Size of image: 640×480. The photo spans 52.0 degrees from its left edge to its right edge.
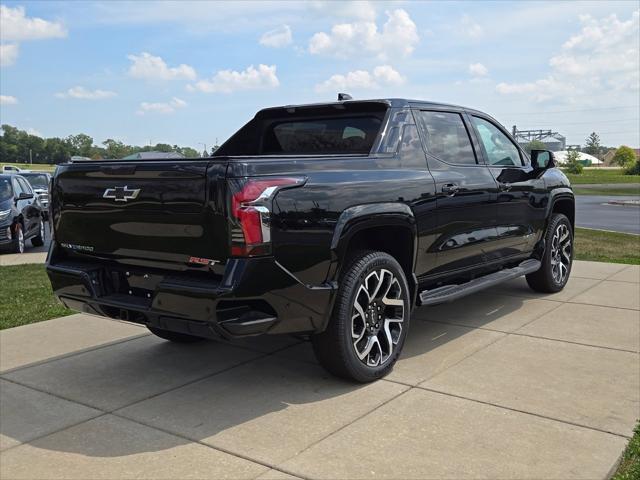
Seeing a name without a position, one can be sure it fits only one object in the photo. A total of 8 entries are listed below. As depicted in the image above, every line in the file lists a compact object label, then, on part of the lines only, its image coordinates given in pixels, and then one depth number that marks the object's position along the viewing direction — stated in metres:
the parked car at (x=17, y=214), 12.34
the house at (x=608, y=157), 181.56
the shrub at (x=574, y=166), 89.60
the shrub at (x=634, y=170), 82.82
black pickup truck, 3.55
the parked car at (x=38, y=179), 19.98
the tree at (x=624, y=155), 129.75
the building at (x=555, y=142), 188.50
